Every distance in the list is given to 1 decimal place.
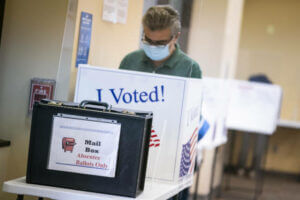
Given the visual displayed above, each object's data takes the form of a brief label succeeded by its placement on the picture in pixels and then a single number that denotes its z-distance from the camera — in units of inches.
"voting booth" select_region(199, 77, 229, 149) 329.0
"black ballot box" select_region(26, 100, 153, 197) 138.2
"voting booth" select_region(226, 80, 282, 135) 471.5
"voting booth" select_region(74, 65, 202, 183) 163.4
